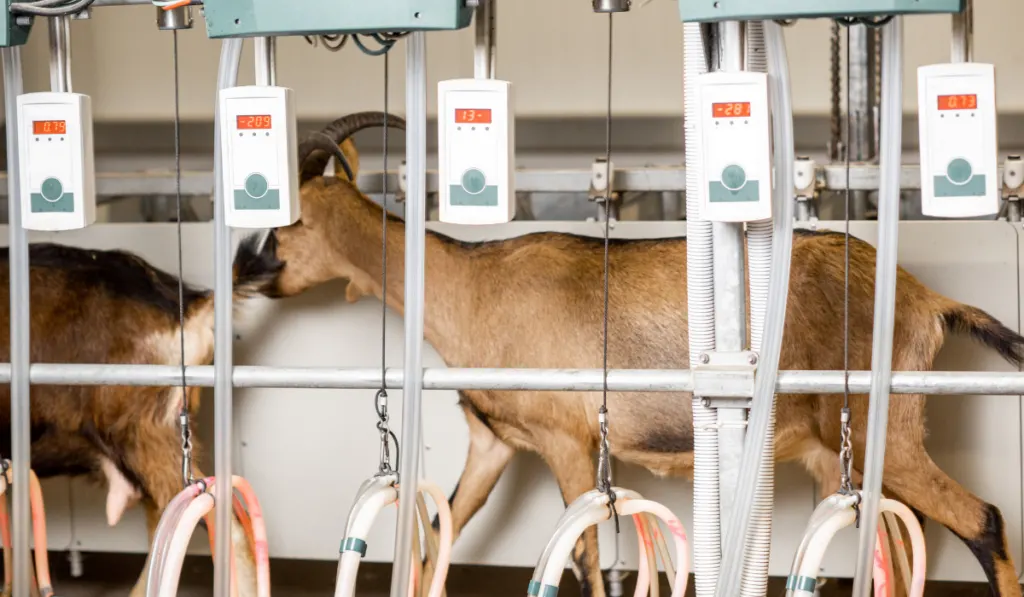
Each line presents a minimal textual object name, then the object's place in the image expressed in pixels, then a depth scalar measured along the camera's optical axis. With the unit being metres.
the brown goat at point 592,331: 7.49
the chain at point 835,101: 8.24
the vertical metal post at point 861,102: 8.39
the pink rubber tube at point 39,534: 7.02
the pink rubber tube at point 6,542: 7.06
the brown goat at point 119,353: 7.75
